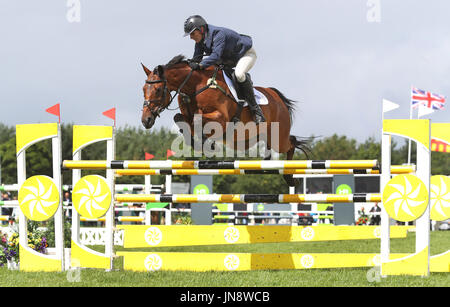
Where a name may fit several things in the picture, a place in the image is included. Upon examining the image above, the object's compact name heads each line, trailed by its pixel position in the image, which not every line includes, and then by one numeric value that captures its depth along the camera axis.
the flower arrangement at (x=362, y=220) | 28.61
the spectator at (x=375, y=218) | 32.69
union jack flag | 33.68
